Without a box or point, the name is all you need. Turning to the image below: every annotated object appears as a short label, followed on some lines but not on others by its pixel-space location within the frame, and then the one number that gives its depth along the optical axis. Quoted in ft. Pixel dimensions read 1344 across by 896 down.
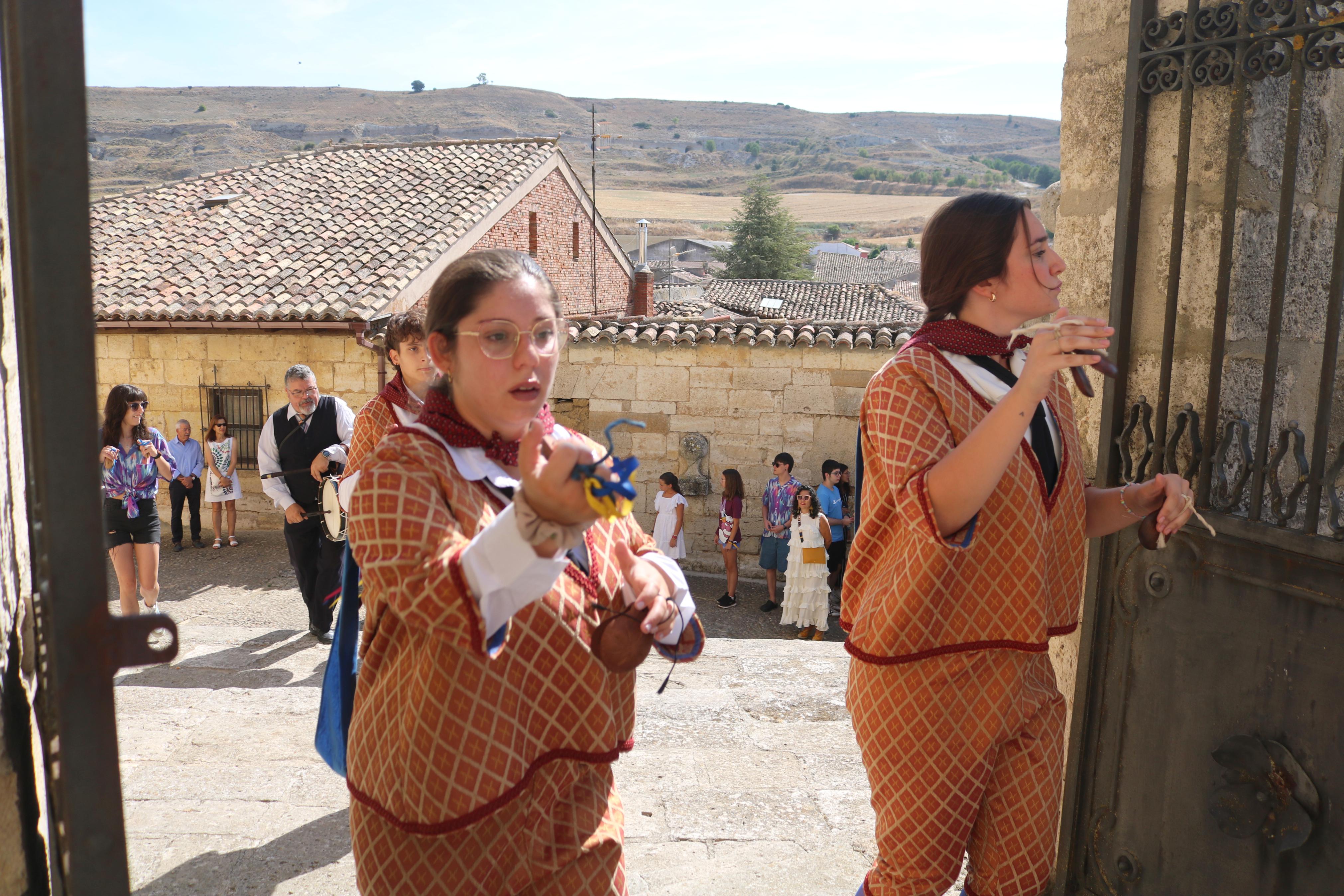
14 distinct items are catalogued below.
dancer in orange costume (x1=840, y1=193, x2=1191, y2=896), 6.34
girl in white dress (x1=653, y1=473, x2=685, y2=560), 37.76
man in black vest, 19.66
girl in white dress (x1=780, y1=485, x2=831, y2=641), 33.42
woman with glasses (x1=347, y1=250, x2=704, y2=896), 4.81
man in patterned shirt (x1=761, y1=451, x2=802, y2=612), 36.27
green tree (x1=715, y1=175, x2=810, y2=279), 175.32
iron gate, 6.70
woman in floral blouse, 20.85
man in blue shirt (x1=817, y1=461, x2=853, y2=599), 36.45
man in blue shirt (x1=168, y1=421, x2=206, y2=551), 43.14
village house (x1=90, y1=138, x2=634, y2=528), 45.19
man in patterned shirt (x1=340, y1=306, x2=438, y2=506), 10.41
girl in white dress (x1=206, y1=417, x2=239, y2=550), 43.57
